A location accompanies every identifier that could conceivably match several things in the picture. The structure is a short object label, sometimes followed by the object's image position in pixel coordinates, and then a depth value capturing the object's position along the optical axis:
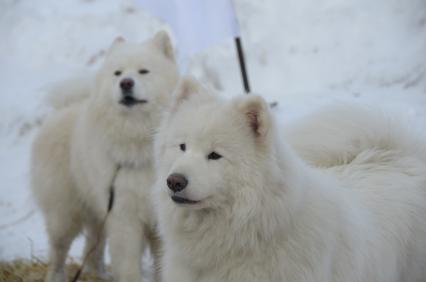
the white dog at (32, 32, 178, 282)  4.47
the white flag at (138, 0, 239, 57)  6.70
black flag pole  7.27
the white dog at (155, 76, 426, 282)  2.74
